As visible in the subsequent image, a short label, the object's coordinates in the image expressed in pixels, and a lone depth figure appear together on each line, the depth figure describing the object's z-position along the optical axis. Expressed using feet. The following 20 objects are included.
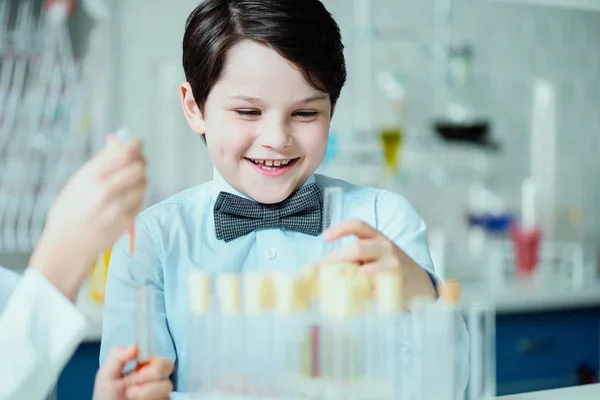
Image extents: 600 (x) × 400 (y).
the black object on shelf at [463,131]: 12.05
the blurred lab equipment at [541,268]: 8.82
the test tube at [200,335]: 3.26
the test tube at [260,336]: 3.24
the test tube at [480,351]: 3.26
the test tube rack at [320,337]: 3.23
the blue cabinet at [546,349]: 8.13
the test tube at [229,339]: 3.25
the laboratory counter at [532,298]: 7.83
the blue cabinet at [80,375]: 6.22
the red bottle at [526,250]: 9.15
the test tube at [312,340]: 3.25
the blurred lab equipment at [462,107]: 12.09
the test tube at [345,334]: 3.21
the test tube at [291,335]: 3.23
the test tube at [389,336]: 3.26
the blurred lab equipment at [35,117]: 7.73
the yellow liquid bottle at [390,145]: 9.22
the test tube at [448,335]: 3.31
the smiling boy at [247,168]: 3.84
